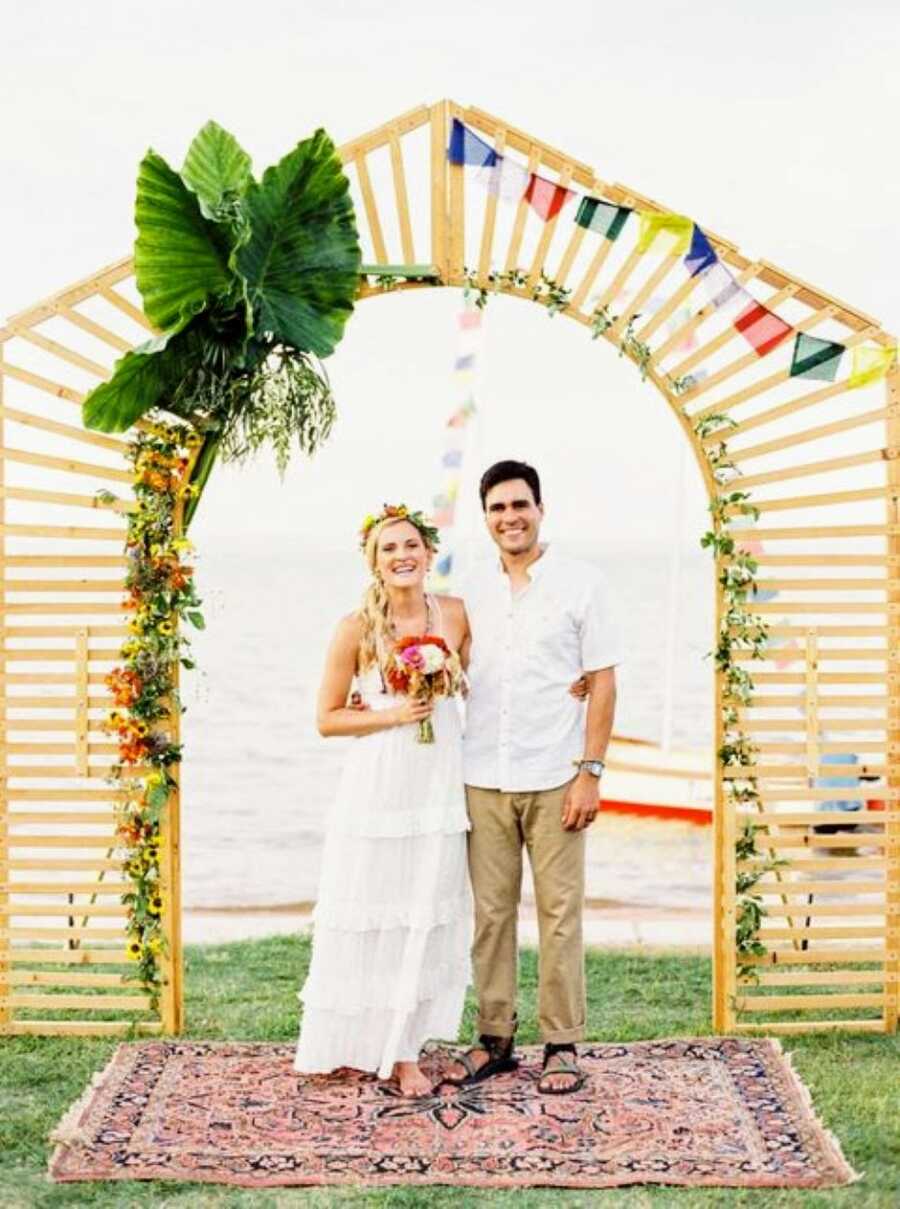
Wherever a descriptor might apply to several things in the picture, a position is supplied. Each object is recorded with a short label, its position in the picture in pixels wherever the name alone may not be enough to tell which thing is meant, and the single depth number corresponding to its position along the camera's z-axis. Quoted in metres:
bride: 4.85
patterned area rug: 4.31
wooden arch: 5.46
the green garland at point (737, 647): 5.55
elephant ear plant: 5.22
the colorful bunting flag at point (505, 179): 5.34
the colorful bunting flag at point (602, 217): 5.31
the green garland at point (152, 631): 5.53
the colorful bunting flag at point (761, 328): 5.44
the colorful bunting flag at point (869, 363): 5.49
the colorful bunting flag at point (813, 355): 5.43
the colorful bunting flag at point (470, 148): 5.38
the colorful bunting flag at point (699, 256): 5.29
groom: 4.85
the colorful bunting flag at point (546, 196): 5.32
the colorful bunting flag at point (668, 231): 5.24
